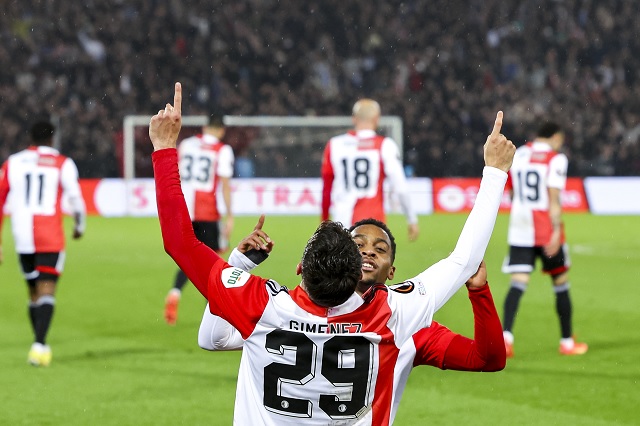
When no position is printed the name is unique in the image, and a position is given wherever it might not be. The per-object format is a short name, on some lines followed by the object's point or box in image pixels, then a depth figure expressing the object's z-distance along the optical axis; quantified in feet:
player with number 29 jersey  22.27
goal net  168.14
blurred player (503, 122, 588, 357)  61.11
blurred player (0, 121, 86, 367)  60.59
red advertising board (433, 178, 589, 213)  159.12
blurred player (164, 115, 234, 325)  73.97
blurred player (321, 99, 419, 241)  63.93
